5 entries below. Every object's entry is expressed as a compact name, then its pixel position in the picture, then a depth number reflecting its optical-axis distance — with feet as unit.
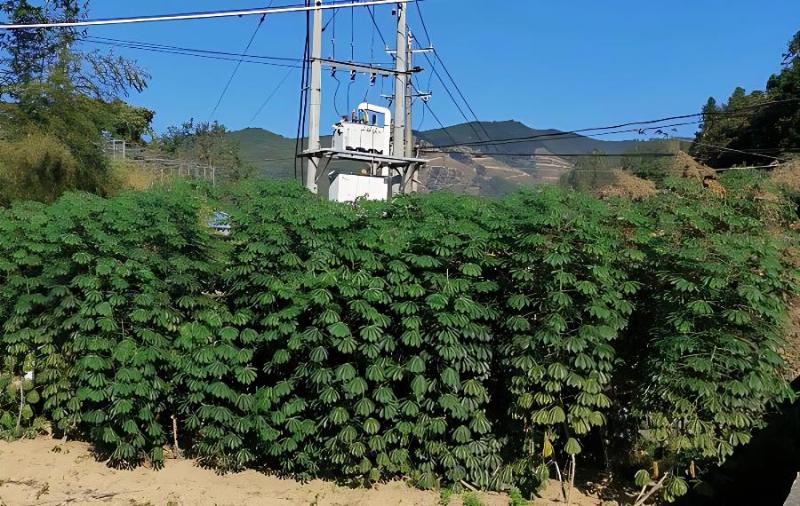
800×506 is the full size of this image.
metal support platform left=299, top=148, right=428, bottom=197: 44.16
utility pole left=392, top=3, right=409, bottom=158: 47.91
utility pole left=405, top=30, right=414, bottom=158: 57.38
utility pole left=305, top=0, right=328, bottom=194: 42.88
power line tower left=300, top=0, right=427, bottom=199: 43.14
